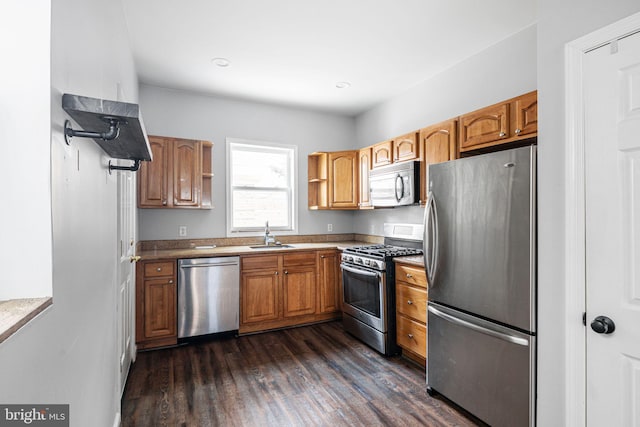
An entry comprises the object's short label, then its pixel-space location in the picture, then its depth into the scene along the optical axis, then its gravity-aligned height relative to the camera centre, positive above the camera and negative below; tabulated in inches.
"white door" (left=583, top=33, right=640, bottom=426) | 51.7 -2.9
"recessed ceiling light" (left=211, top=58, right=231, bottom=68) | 124.7 +59.5
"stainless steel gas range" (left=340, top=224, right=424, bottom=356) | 123.8 -30.4
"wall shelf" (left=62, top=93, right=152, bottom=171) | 38.6 +12.4
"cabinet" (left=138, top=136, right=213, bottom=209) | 137.9 +16.8
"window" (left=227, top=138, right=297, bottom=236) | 169.6 +14.1
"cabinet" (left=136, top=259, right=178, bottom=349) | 126.6 -36.0
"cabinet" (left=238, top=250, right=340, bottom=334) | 146.4 -36.6
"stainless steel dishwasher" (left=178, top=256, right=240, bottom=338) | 133.5 -34.9
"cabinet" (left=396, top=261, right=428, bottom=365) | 110.5 -35.2
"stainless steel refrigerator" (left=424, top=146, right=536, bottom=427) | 72.7 -18.2
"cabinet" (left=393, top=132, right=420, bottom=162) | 131.6 +27.6
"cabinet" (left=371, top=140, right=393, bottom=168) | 147.6 +27.9
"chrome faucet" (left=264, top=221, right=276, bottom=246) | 169.2 -13.1
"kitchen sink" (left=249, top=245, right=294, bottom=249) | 163.9 -17.2
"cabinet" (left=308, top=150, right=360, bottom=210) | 174.1 +18.3
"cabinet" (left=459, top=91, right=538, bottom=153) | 89.3 +26.9
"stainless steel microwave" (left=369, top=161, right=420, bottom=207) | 131.0 +12.4
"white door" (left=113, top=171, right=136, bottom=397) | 88.7 -18.1
